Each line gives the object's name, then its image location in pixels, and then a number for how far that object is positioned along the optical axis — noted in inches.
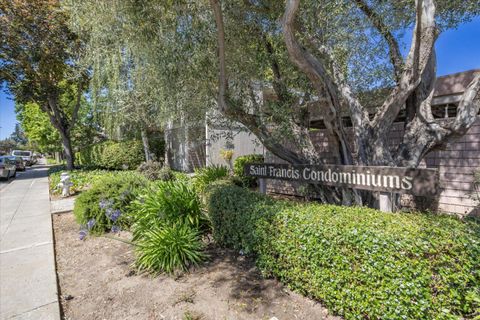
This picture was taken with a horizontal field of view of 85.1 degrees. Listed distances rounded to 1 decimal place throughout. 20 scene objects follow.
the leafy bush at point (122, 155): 599.8
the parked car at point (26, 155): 1214.4
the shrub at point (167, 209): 161.5
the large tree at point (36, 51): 466.6
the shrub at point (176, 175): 405.8
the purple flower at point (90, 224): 192.9
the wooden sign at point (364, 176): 111.7
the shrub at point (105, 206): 193.9
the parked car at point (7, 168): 585.3
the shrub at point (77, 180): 390.3
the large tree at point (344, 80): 148.7
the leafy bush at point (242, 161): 341.9
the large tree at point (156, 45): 162.7
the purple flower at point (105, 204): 191.3
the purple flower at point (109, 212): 189.7
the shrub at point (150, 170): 398.6
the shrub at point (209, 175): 302.3
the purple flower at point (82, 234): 179.6
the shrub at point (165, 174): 394.6
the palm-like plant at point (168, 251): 135.8
